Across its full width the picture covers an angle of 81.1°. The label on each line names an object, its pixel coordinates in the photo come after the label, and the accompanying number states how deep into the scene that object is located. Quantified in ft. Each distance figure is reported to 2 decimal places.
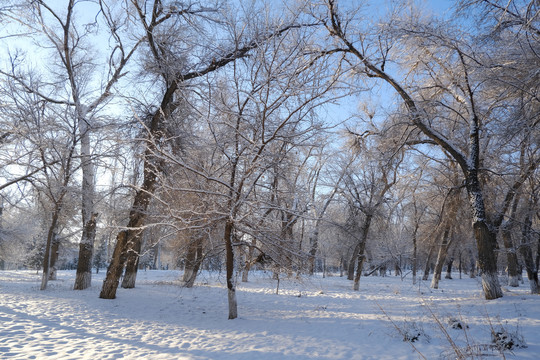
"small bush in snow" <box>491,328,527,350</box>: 17.35
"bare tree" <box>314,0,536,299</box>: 28.43
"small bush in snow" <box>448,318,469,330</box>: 21.94
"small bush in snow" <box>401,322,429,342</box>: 20.07
